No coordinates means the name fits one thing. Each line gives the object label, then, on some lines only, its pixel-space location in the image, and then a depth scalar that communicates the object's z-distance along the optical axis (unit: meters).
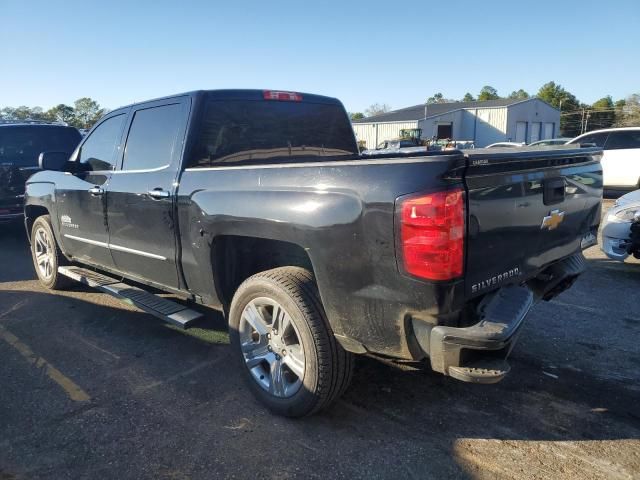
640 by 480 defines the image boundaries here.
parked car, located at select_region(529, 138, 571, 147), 19.31
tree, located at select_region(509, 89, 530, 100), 94.00
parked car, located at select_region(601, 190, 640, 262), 6.02
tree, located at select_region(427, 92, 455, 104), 121.03
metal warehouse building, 48.12
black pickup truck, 2.36
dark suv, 8.73
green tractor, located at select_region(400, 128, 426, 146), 42.53
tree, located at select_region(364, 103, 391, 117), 114.34
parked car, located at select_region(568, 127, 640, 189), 12.75
